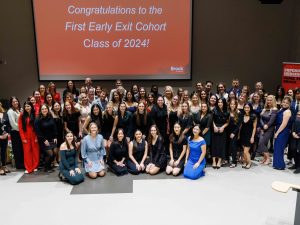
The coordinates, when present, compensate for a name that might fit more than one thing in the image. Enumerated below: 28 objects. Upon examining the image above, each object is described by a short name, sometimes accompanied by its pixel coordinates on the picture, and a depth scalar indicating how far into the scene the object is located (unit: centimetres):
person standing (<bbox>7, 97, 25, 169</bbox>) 432
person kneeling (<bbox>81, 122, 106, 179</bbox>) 423
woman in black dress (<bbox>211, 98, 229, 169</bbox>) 445
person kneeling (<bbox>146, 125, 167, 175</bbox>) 436
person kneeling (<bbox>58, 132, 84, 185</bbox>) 405
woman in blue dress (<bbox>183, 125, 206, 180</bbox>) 419
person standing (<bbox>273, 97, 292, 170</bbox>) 434
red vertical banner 601
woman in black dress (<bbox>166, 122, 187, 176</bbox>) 431
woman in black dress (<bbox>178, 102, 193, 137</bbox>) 449
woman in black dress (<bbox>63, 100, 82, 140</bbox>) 449
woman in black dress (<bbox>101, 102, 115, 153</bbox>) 458
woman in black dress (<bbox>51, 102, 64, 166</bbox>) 446
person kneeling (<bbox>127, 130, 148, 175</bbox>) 435
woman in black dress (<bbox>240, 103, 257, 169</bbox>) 443
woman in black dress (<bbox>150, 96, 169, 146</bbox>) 460
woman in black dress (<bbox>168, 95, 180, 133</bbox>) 461
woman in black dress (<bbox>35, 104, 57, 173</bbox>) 430
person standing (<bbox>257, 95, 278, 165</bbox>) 448
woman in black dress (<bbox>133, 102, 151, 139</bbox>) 455
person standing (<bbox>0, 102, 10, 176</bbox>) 432
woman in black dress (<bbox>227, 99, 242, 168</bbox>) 444
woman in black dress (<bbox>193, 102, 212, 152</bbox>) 446
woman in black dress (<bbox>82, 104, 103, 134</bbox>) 455
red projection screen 641
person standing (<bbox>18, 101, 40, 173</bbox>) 429
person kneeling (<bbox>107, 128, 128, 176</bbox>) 433
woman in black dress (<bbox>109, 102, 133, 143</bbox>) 456
